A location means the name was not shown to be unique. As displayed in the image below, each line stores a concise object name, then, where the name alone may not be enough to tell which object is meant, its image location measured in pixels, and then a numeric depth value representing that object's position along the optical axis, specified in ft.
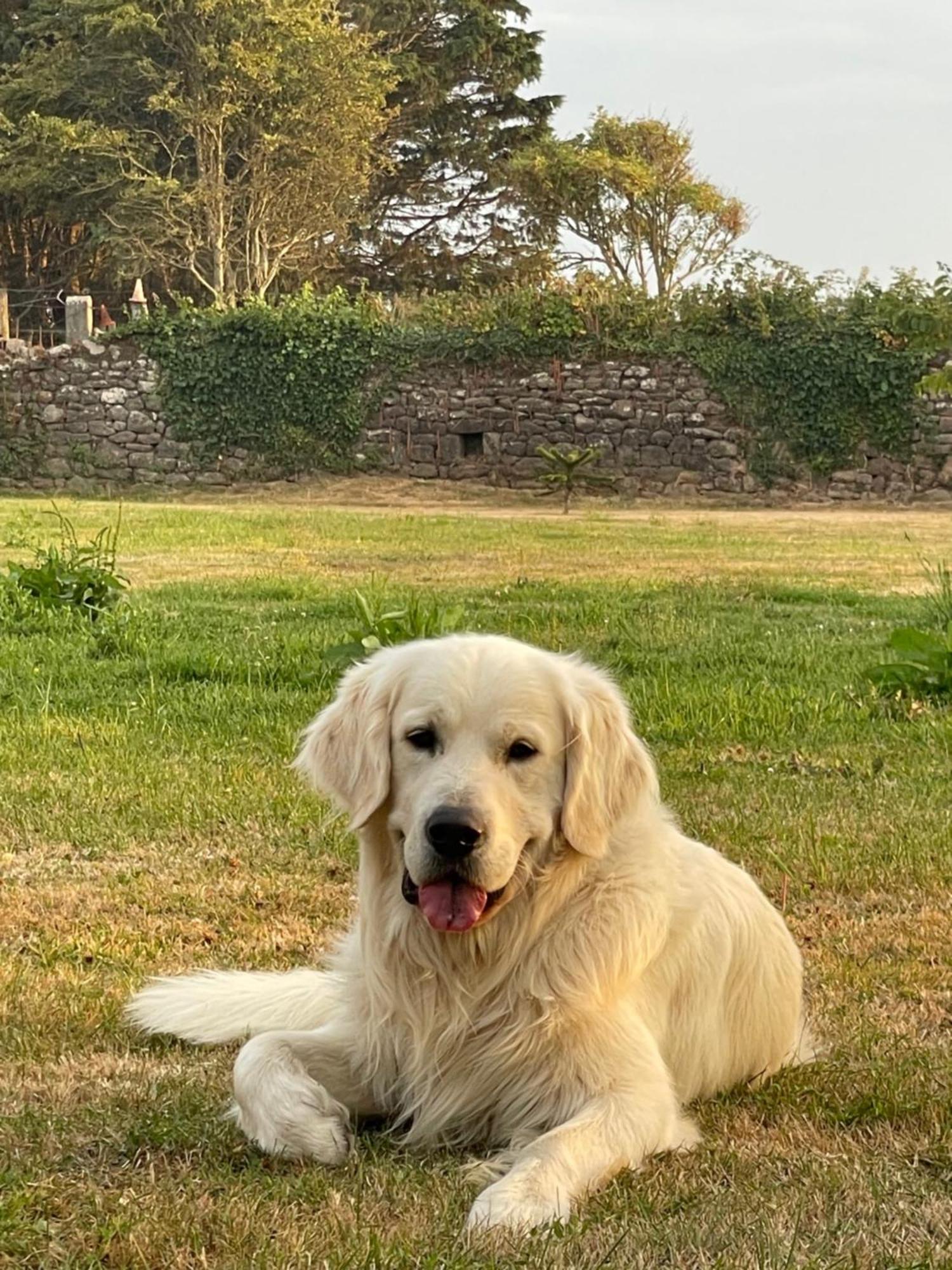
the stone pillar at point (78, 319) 94.43
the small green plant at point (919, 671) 24.98
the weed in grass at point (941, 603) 30.32
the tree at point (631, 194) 123.85
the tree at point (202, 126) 112.68
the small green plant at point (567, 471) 80.02
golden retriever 9.23
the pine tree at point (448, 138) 132.46
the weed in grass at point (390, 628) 24.38
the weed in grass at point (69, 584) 31.42
